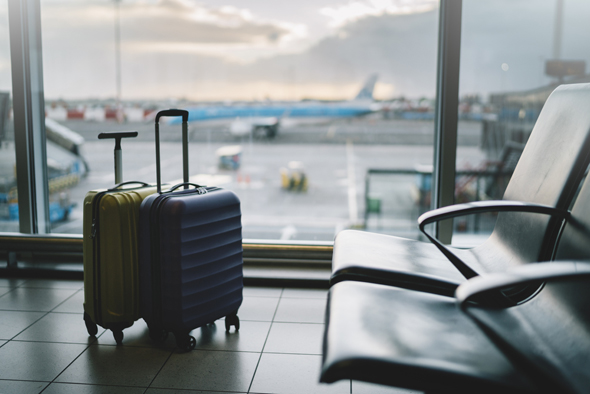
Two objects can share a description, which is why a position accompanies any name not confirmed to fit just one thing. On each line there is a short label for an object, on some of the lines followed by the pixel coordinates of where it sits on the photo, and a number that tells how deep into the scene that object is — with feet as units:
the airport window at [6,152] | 10.32
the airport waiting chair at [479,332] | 2.65
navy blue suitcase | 5.95
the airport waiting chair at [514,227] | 4.12
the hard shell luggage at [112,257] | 6.26
